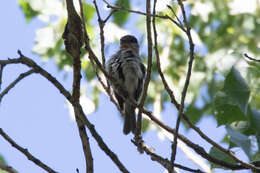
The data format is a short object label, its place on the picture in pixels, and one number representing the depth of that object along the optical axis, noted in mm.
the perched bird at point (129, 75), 9875
